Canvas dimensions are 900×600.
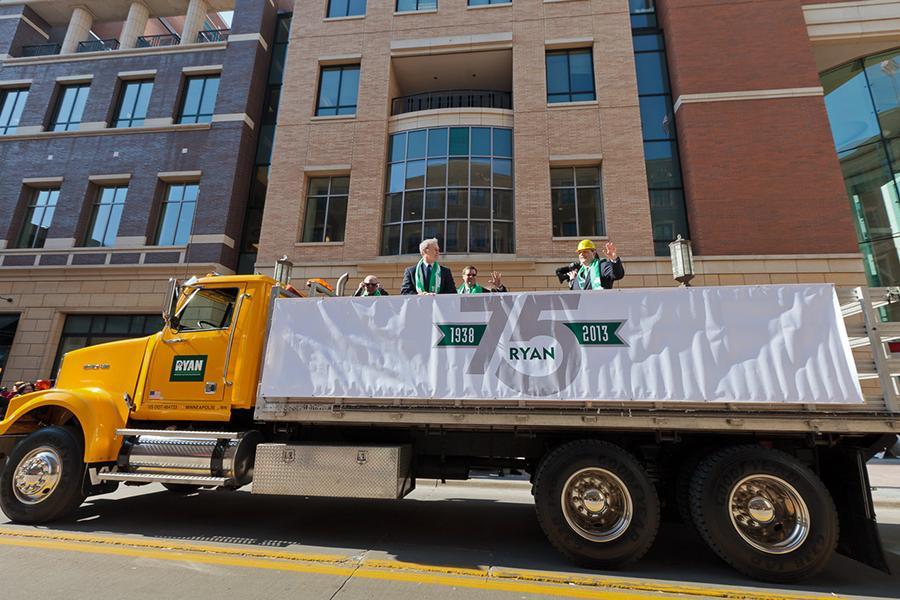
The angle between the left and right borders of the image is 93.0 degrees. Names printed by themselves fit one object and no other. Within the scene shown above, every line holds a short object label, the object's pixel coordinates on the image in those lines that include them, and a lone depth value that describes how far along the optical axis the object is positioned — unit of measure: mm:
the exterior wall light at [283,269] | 9659
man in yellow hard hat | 5961
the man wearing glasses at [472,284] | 6562
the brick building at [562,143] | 13344
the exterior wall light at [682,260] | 9492
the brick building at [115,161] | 15883
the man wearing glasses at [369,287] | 6145
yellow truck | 3984
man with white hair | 5816
